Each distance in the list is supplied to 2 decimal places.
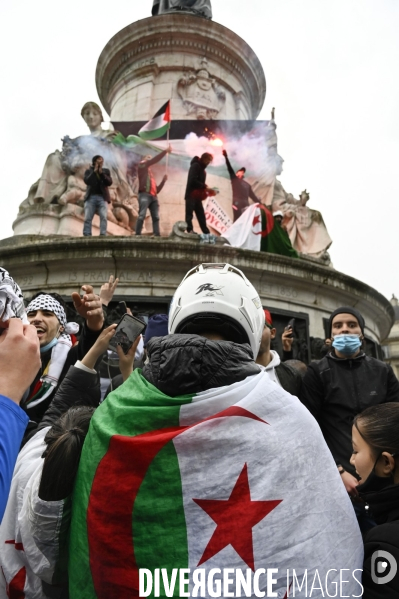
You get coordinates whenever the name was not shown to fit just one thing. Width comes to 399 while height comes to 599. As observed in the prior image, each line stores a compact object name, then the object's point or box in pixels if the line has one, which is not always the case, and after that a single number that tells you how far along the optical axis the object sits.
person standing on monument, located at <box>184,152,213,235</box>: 10.76
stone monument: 9.02
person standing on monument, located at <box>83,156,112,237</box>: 10.73
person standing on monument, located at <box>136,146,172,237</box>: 11.16
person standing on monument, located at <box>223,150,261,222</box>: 14.41
